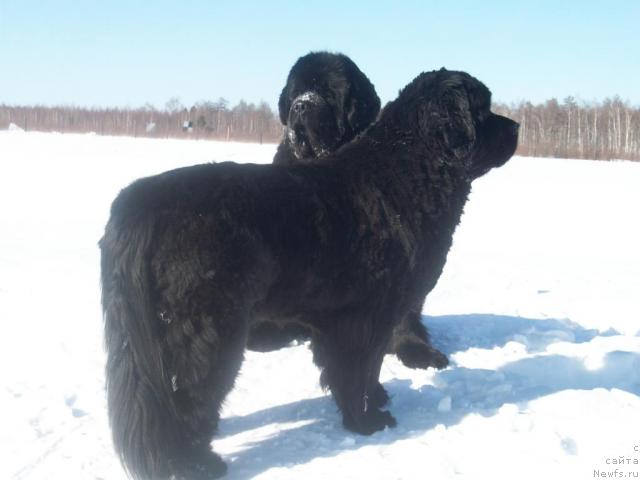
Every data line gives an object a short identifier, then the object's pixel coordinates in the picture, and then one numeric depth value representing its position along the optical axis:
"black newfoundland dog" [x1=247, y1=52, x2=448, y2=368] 4.86
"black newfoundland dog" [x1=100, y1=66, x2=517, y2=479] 2.95
